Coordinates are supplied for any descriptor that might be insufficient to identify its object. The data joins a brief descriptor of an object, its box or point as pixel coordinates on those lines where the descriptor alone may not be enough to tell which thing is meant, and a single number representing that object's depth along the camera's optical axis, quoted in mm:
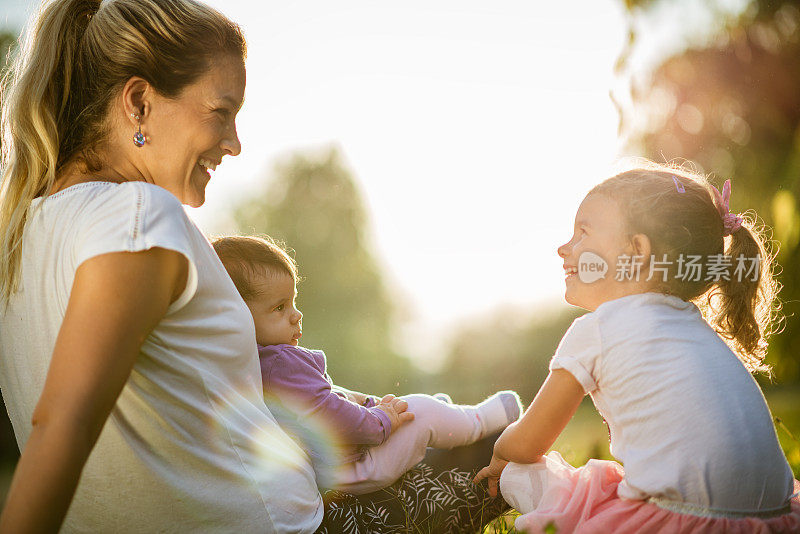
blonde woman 1113
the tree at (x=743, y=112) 5047
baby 1981
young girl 1691
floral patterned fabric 1877
